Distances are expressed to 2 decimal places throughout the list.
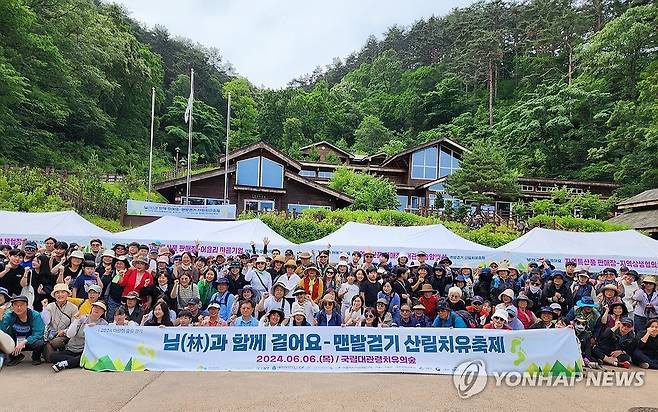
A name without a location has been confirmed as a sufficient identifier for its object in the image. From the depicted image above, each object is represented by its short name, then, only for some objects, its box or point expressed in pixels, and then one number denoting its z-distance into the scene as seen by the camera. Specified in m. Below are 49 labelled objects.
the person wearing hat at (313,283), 8.39
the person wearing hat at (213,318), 7.00
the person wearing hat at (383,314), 7.31
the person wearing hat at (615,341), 7.54
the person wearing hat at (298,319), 6.96
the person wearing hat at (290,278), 8.49
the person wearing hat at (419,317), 7.28
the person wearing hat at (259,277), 8.73
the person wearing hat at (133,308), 7.11
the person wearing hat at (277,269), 9.28
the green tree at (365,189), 26.45
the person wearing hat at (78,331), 6.45
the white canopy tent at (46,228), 11.74
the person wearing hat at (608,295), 8.02
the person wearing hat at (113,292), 7.37
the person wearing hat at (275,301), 7.38
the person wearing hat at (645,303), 8.27
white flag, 26.40
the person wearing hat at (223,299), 7.71
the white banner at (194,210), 19.56
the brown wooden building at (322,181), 26.44
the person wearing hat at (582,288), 8.73
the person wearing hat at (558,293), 8.73
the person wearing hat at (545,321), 7.38
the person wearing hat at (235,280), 8.42
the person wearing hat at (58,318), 6.60
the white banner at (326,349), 6.46
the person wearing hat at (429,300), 7.77
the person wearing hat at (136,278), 7.54
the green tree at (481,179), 28.30
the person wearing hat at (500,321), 7.05
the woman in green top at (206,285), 8.18
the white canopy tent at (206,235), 12.18
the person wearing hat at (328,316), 7.31
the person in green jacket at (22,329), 6.45
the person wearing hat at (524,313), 7.53
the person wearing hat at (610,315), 7.66
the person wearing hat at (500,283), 9.20
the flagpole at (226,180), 25.42
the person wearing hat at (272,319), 6.98
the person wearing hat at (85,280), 7.59
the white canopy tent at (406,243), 12.12
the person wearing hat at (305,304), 7.35
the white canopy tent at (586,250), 11.88
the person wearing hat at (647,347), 7.44
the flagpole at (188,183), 24.45
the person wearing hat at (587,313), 7.68
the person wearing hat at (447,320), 7.08
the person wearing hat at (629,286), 8.75
